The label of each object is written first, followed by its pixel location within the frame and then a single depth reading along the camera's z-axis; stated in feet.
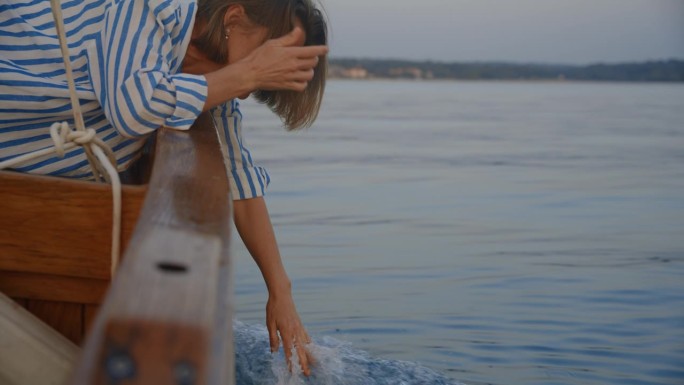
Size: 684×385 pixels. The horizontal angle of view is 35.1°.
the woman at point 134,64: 7.43
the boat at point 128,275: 3.13
